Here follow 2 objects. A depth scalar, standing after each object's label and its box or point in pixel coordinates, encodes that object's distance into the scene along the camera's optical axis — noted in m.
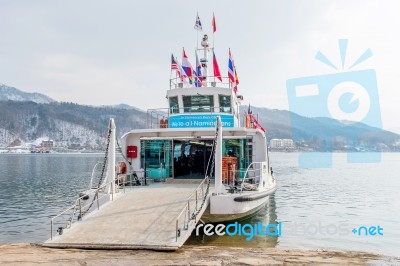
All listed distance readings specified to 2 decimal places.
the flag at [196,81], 23.12
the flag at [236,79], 23.74
